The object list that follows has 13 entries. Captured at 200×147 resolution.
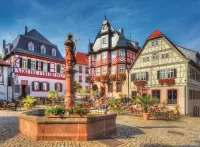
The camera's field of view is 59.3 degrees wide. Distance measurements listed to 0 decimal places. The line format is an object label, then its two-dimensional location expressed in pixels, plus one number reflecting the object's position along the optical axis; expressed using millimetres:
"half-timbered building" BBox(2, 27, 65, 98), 27156
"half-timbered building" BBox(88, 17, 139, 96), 30828
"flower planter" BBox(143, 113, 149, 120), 13873
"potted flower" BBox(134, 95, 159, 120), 13688
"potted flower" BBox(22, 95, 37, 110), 18750
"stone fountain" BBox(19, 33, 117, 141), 6609
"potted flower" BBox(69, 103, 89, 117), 7172
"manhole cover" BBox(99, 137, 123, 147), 6462
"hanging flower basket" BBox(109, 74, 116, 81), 30598
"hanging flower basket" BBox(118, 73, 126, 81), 29511
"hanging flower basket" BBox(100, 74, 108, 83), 31236
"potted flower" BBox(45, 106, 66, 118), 6967
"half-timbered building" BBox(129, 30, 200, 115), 21016
